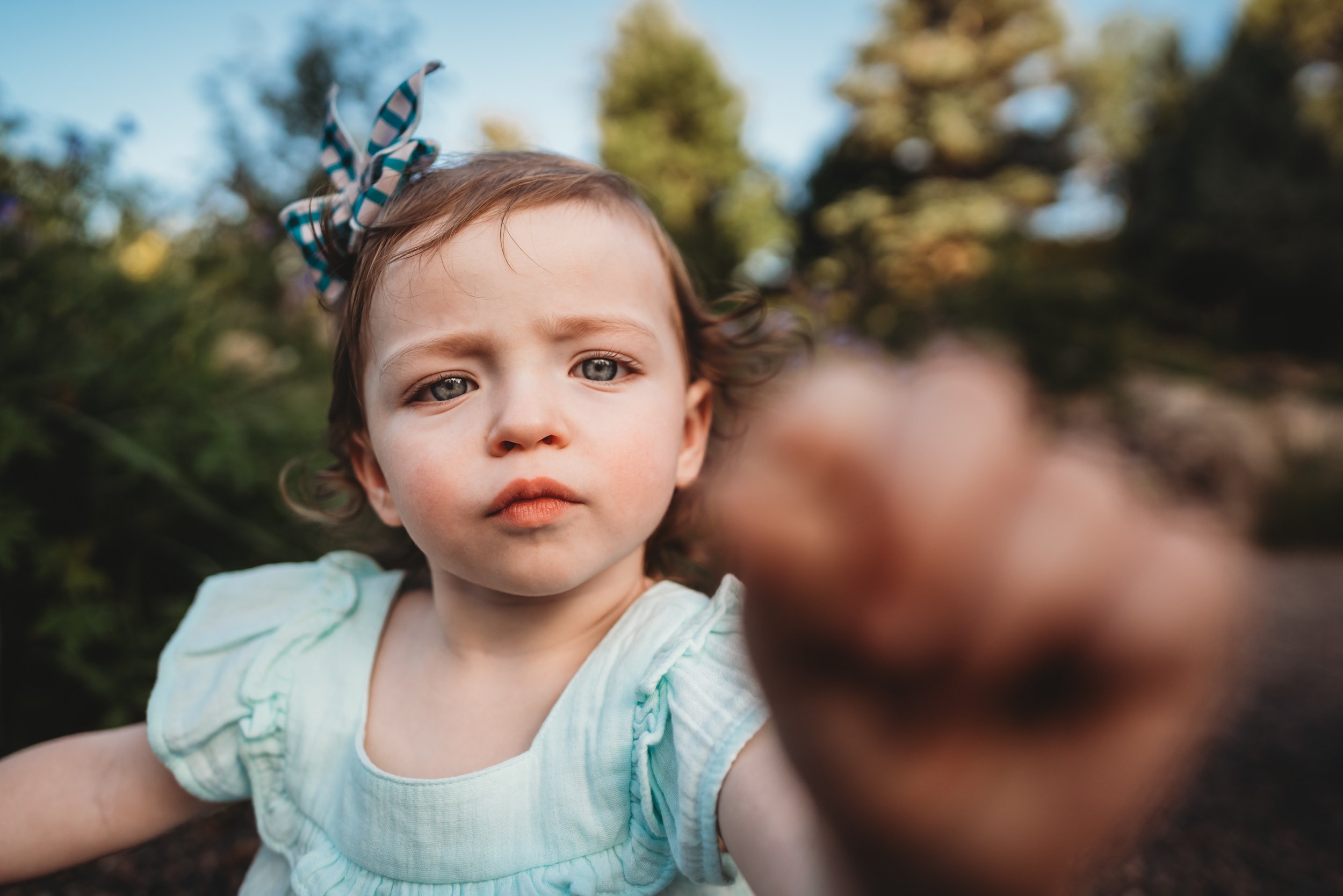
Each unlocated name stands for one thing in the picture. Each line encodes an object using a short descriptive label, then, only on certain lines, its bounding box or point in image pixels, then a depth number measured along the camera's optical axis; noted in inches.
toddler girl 6.5
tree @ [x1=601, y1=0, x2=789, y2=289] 440.7
